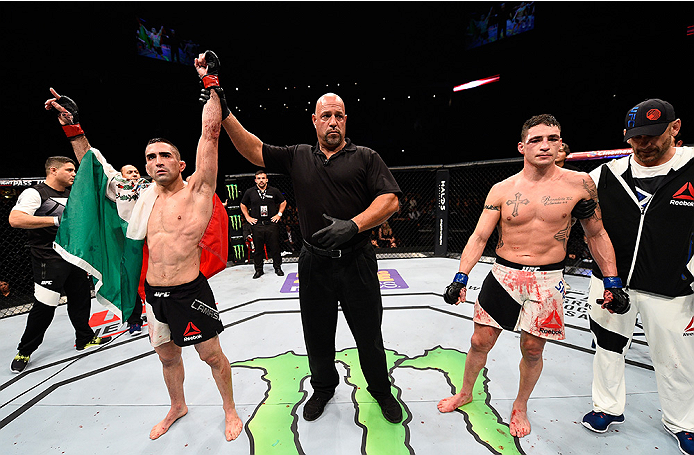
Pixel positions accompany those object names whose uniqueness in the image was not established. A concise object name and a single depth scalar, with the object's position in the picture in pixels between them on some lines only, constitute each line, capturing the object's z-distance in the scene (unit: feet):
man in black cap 4.91
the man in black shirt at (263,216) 16.61
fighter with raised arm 5.19
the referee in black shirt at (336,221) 5.16
